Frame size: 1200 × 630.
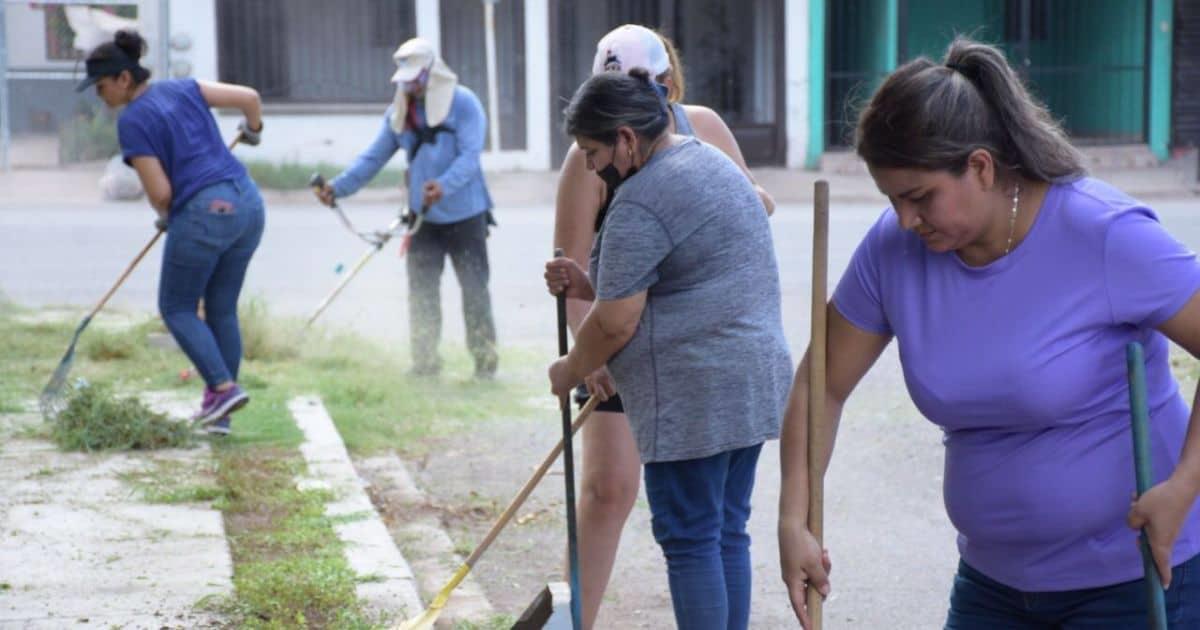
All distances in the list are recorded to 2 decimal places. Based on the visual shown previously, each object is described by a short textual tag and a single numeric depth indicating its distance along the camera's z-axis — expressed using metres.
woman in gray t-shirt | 3.86
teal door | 24.77
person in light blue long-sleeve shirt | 9.12
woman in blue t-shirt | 6.95
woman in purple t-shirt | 2.62
